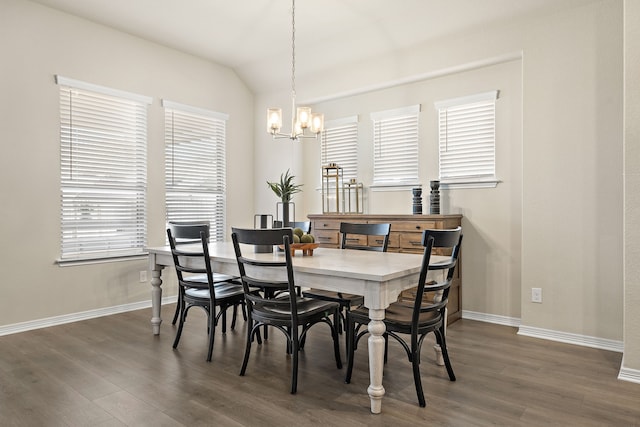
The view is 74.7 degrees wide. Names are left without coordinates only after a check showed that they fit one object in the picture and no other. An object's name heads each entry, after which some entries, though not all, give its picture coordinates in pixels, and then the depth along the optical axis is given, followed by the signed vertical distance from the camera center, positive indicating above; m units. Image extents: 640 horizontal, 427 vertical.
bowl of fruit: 3.04 -0.22
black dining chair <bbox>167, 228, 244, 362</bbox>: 3.13 -0.63
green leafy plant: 3.03 +0.16
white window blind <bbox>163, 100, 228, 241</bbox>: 5.15 +0.61
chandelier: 3.45 +0.76
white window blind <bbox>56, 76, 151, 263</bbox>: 4.23 +0.44
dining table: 2.26 -0.37
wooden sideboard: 4.04 -0.18
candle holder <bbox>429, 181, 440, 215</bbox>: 4.29 +0.14
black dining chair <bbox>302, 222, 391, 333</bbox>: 3.13 -0.31
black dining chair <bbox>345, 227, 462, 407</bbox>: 2.38 -0.64
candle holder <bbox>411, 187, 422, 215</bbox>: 4.39 +0.12
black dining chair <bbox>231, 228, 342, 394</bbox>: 2.56 -0.56
